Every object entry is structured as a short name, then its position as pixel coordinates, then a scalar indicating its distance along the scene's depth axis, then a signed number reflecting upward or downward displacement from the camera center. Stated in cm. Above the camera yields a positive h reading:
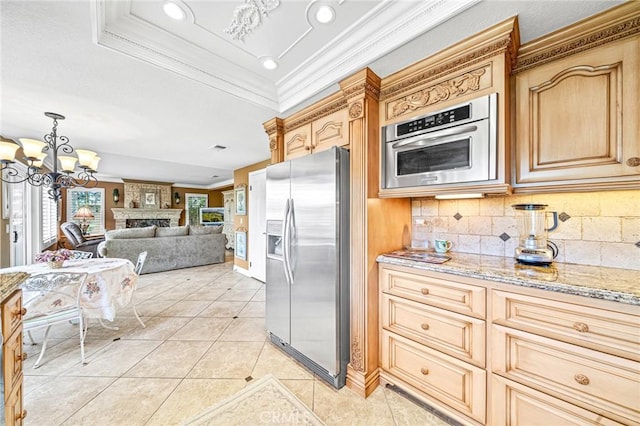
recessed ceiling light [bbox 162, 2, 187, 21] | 151 +136
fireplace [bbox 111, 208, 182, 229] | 809 -19
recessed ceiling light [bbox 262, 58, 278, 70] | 209 +138
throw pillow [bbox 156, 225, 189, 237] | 532 -46
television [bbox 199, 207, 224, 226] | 989 -16
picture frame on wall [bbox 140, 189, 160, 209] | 846 +52
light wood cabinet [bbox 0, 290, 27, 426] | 95 -65
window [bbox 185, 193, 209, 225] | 962 +30
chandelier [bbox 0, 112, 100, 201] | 247 +60
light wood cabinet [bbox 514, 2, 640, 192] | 111 +54
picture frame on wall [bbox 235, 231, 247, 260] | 525 -78
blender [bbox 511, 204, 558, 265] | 140 -17
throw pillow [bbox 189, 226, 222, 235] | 575 -46
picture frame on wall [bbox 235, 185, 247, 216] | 545 +29
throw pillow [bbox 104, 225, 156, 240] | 481 -46
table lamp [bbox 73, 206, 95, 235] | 715 -12
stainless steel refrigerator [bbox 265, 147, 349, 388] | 175 -39
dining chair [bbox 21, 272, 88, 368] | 189 -74
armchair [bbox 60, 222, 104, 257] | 568 -67
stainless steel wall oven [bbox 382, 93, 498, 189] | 133 +43
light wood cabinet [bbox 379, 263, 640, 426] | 98 -73
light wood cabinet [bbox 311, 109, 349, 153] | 190 +71
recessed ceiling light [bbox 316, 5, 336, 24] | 155 +137
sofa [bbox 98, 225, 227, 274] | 480 -77
